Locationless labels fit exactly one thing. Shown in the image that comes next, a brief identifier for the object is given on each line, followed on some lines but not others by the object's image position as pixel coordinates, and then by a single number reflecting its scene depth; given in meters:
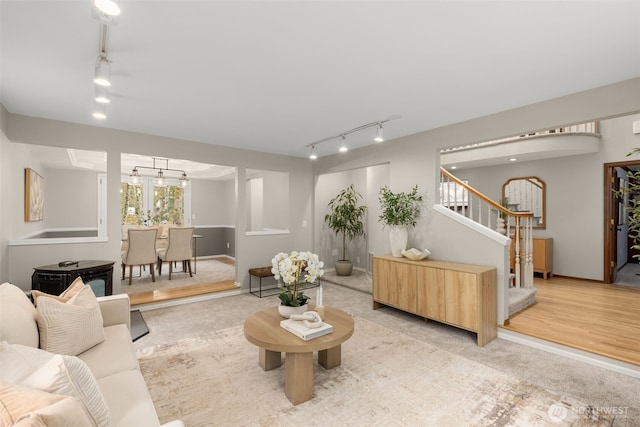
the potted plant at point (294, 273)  2.64
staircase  4.03
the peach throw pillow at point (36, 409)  0.84
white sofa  1.28
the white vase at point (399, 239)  4.12
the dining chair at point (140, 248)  5.20
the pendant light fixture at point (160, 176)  6.40
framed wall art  4.14
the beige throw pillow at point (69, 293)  2.04
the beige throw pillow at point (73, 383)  1.08
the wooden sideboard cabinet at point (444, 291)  3.18
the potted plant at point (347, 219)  6.13
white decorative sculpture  2.38
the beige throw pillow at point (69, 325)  1.81
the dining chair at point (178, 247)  5.75
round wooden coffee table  2.17
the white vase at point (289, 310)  2.66
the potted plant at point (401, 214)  4.12
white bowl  3.87
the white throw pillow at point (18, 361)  1.14
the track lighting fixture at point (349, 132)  3.68
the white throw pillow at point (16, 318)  1.51
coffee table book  2.27
